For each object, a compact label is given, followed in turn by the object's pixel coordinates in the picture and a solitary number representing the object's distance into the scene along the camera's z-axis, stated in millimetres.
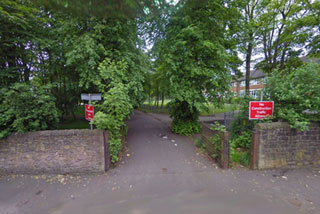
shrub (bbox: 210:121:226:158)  4432
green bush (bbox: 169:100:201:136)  7505
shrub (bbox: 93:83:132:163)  4155
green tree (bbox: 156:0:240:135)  5999
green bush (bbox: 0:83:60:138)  3963
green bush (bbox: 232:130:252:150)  5057
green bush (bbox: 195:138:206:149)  5842
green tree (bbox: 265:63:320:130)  3955
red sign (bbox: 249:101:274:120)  4504
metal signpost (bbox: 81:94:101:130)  4488
